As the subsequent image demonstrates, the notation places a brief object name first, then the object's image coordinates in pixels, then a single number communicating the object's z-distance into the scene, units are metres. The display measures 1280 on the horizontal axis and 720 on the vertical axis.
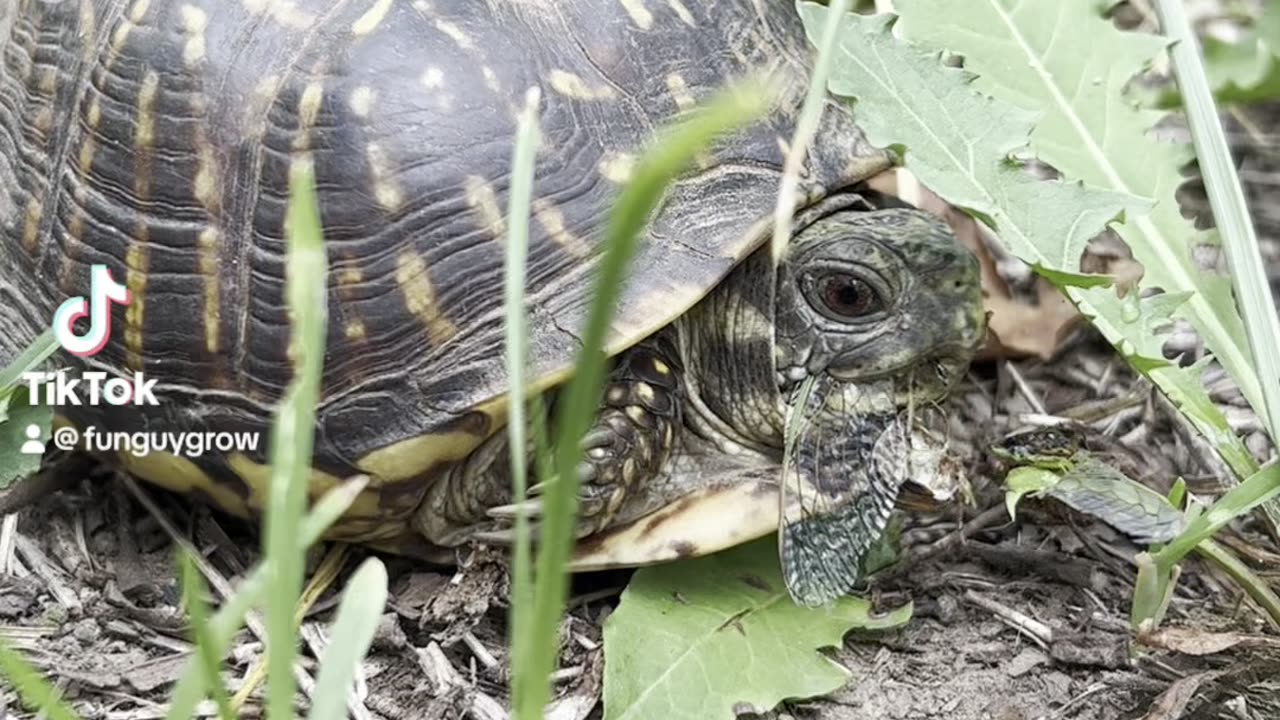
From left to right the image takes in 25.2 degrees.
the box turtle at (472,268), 0.27
